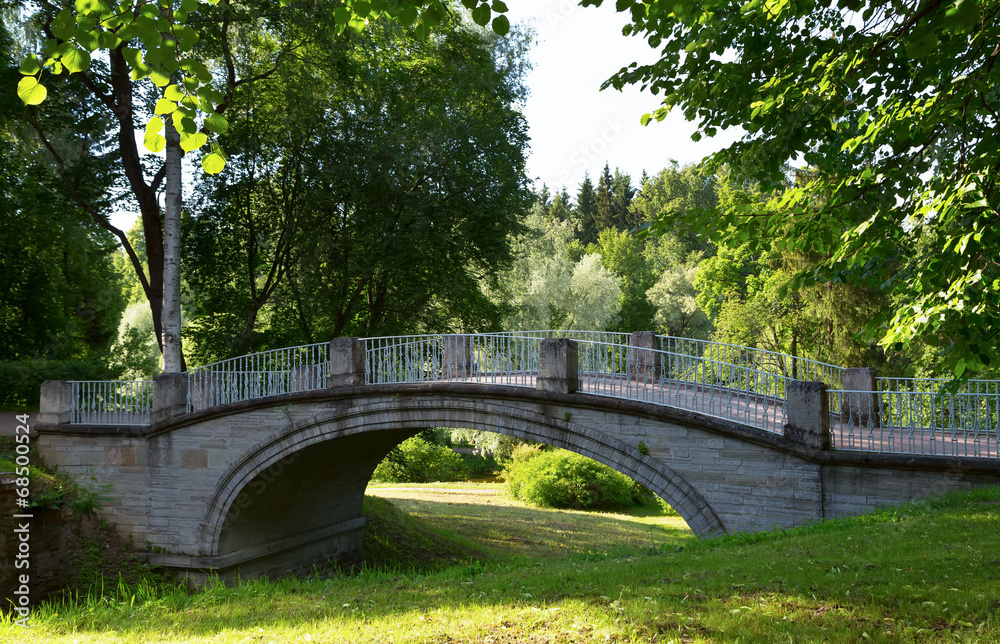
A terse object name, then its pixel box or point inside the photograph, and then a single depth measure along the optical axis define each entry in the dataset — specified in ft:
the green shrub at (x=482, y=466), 101.92
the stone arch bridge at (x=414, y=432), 29.63
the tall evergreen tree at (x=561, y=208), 209.67
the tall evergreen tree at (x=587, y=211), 209.56
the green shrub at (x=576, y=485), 77.61
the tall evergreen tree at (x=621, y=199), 205.67
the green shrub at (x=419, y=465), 91.71
